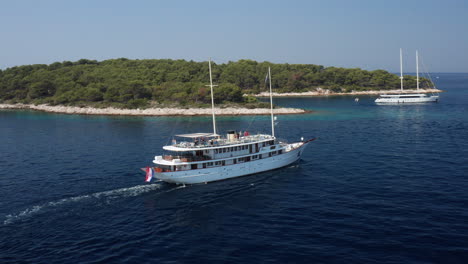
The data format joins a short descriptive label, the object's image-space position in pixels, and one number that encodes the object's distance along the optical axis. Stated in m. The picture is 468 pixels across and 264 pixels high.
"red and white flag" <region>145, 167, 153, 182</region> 40.72
